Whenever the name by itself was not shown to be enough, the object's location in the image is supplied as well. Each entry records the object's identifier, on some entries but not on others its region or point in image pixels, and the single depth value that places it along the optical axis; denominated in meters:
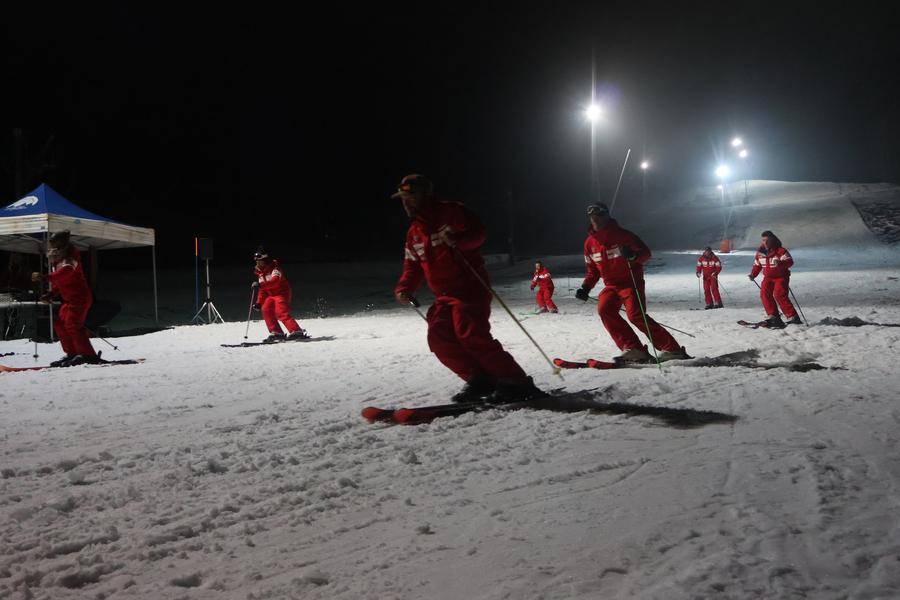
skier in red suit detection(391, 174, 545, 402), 5.30
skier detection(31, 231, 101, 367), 8.66
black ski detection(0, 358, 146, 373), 8.41
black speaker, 16.89
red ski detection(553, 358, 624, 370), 7.40
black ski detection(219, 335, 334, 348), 11.24
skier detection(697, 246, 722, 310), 16.56
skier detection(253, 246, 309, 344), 11.91
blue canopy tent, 12.55
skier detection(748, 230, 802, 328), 11.57
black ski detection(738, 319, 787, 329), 11.16
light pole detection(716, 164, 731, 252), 34.22
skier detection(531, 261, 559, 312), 17.06
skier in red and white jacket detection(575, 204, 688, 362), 7.68
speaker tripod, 16.38
